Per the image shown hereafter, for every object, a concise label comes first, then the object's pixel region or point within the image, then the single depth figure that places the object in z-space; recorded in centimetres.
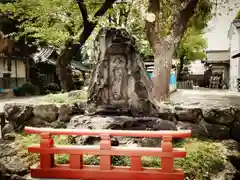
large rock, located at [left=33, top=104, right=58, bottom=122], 676
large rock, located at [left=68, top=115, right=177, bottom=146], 527
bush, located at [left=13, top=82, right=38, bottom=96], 2338
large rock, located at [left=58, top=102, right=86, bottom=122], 659
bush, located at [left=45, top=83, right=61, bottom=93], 2623
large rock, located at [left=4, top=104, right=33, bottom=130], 696
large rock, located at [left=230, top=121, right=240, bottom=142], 609
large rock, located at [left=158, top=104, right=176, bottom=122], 612
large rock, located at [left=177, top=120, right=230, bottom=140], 617
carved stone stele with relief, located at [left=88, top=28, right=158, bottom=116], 582
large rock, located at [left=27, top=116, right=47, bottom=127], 688
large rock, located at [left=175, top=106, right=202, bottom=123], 621
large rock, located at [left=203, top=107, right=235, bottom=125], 611
